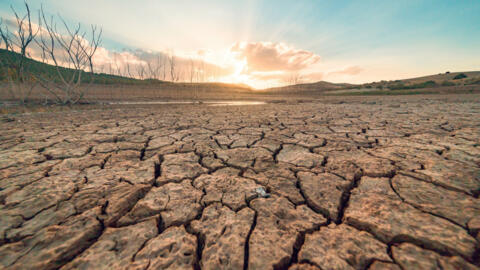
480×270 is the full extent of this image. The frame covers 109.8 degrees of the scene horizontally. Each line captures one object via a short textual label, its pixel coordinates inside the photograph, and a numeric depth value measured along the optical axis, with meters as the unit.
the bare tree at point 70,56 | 6.92
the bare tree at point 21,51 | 6.21
